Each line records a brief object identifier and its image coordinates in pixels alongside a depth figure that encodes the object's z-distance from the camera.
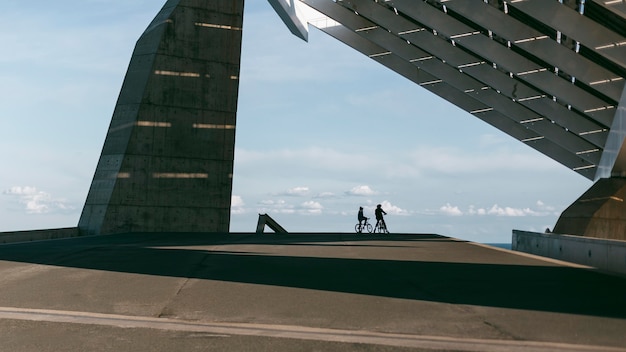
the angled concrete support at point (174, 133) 33.38
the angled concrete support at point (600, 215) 30.39
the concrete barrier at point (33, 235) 22.64
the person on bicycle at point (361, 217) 40.28
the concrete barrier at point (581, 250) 14.11
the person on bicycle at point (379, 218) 40.31
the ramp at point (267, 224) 36.06
